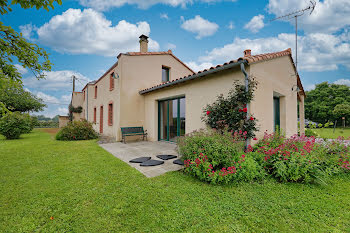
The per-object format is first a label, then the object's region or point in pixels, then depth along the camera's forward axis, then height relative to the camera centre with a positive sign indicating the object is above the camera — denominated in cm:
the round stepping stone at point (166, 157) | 492 -123
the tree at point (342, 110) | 2139 +164
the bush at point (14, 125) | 984 -26
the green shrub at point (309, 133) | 926 -76
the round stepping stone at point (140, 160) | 463 -126
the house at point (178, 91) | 516 +146
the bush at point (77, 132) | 934 -68
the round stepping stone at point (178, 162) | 430 -124
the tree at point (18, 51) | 223 +122
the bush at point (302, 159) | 318 -92
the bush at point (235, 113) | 446 +29
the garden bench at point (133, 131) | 830 -59
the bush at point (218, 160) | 311 -90
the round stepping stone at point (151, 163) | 426 -126
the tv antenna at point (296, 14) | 562 +448
